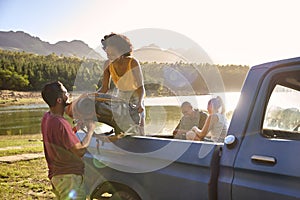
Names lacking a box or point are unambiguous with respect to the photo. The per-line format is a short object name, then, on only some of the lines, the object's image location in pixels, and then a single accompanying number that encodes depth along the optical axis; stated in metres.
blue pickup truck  2.10
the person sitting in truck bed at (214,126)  4.69
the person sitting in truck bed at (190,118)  6.04
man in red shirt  3.06
